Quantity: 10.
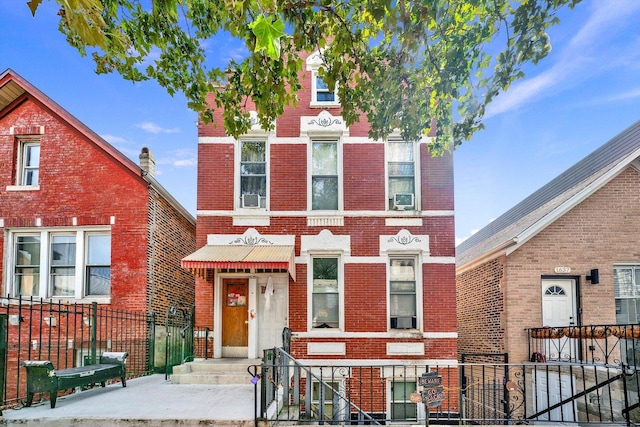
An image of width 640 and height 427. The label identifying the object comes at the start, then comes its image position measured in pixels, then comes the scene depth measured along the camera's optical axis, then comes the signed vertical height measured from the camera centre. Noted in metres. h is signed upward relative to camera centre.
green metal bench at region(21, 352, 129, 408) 6.75 -1.75
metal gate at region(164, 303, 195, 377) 10.55 -1.84
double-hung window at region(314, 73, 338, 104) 12.14 +4.61
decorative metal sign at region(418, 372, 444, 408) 5.72 -1.58
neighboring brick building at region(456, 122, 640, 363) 11.29 -0.01
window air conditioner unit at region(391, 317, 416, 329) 11.31 -1.41
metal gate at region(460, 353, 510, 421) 11.50 -3.14
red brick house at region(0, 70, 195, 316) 11.81 +1.43
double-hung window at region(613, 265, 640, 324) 11.54 -0.67
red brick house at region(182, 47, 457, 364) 11.23 +0.73
